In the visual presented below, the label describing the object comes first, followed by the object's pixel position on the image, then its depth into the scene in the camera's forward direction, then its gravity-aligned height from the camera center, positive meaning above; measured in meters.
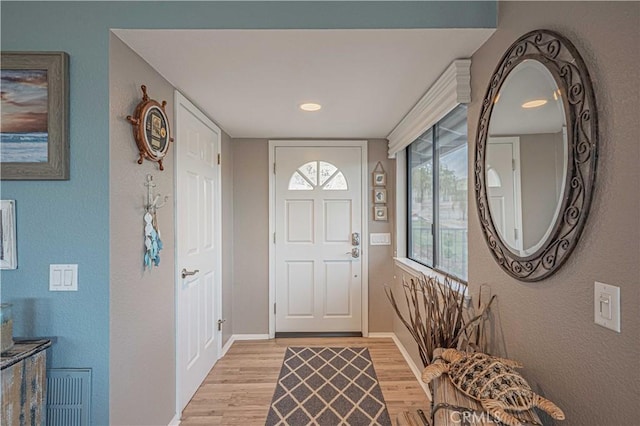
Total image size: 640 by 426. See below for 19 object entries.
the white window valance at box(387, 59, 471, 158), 1.64 +0.68
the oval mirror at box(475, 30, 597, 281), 0.95 +0.21
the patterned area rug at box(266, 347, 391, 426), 2.06 -1.29
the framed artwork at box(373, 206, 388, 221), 3.37 +0.01
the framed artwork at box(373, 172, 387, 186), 3.38 +0.37
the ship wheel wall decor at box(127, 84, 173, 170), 1.59 +0.45
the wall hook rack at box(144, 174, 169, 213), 1.71 +0.10
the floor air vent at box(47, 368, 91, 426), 1.36 -0.77
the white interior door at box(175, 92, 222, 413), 2.11 -0.25
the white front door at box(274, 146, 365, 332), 3.39 -0.25
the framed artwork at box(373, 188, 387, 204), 3.38 +0.19
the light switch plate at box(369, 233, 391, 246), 3.38 -0.26
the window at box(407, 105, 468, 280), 2.00 +0.13
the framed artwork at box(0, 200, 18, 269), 1.35 -0.08
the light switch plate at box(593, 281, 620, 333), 0.84 -0.25
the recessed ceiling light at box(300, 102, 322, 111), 2.32 +0.80
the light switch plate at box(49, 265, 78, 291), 1.38 -0.27
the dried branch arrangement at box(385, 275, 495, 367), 1.51 -0.55
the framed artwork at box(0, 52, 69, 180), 1.34 +0.41
